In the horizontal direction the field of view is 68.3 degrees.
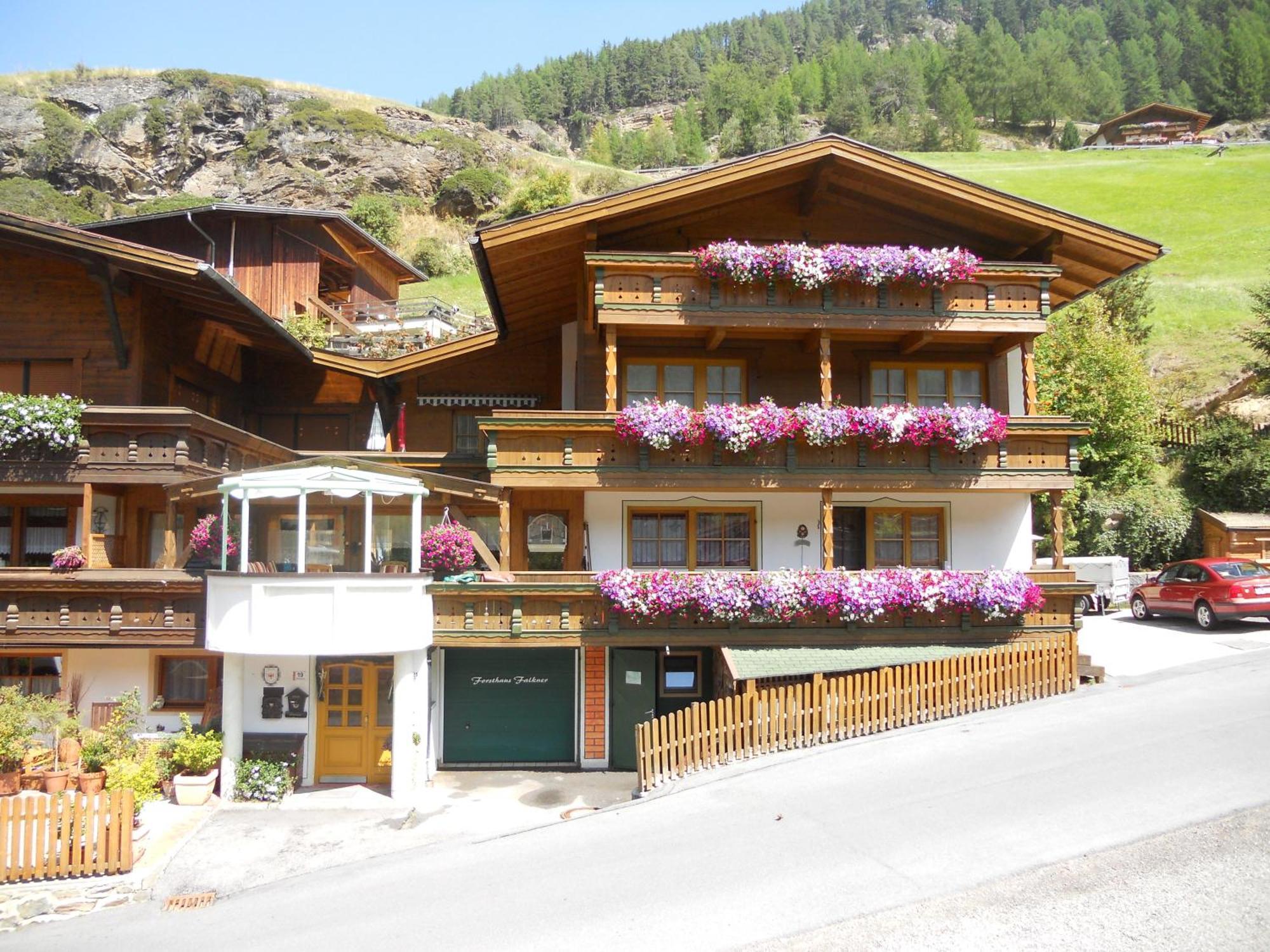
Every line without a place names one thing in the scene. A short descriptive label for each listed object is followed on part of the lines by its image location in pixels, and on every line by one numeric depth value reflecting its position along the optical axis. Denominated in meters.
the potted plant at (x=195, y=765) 15.46
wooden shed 26.22
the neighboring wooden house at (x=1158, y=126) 103.81
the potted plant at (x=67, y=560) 16.80
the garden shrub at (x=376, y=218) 60.22
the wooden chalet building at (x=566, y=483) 16.53
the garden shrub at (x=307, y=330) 30.41
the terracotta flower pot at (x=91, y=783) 14.64
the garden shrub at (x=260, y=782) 15.72
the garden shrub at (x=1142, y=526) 29.28
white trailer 26.77
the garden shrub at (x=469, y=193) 67.19
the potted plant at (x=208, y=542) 16.45
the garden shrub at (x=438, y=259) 61.16
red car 20.62
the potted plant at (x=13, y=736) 14.73
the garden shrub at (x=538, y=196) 61.47
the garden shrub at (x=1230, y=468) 28.94
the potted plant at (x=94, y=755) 15.44
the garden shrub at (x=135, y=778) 14.38
